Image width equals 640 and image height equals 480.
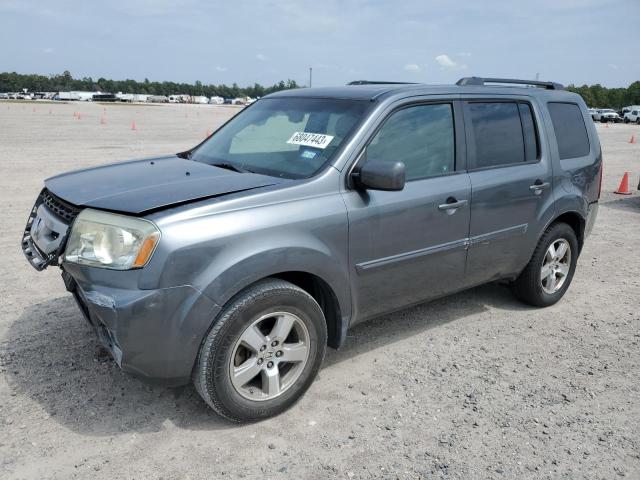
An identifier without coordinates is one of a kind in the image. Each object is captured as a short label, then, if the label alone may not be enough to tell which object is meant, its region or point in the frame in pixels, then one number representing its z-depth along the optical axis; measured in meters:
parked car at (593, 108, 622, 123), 53.78
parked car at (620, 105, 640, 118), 53.29
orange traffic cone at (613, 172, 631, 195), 11.28
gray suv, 2.74
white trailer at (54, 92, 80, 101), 109.39
